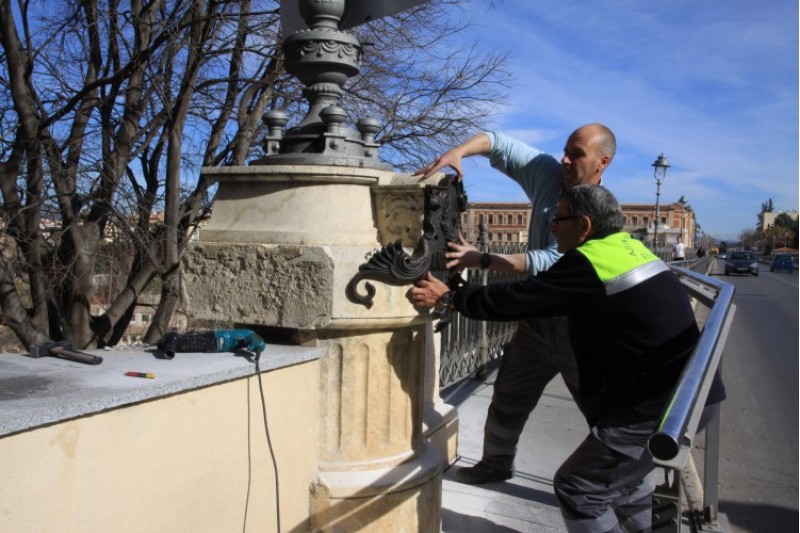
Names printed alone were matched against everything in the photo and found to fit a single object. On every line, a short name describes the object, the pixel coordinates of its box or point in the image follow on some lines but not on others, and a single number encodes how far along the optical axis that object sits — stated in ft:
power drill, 8.35
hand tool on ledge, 7.59
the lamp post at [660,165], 79.41
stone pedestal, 8.58
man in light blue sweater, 10.36
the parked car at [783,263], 173.88
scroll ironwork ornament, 8.56
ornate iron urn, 8.96
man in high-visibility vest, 8.10
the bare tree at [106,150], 26.09
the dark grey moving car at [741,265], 136.05
